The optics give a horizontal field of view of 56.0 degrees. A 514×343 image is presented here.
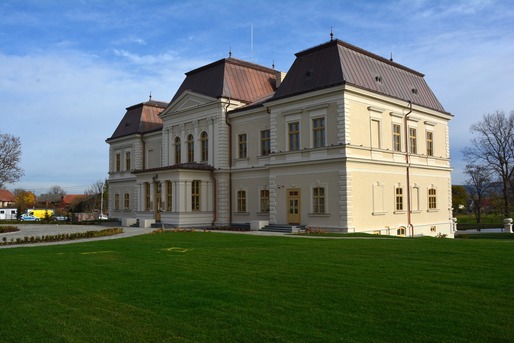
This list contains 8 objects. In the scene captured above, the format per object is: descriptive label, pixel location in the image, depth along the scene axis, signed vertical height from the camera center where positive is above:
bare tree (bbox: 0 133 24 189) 48.17 +4.58
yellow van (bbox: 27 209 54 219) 77.91 -1.11
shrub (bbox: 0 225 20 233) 29.87 -1.41
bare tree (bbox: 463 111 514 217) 49.94 +4.91
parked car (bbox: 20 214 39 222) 68.84 -1.53
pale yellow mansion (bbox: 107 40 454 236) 26.92 +3.42
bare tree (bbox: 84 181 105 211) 91.50 +0.50
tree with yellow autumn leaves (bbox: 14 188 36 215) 107.36 +1.79
